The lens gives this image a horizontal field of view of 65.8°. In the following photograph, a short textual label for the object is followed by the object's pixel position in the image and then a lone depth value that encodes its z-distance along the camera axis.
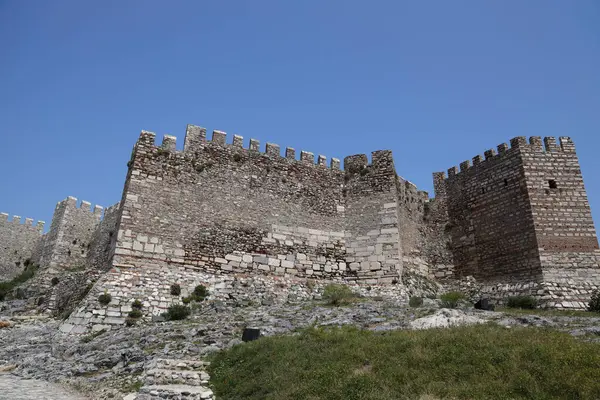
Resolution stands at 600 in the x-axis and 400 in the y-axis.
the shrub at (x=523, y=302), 18.55
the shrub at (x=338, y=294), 18.27
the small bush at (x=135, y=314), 16.77
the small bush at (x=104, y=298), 16.62
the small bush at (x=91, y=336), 14.85
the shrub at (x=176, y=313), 16.53
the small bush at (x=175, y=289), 18.17
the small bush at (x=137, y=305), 17.14
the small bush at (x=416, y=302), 18.30
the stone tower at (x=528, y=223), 20.09
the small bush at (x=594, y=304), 17.52
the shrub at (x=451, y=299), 18.08
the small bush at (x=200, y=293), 18.34
